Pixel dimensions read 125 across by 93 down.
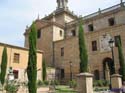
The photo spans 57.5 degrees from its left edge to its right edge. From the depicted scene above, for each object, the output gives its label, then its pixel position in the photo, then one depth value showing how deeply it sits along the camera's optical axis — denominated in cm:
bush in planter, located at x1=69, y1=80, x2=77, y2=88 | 1189
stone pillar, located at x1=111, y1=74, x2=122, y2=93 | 767
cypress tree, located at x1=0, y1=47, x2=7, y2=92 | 1255
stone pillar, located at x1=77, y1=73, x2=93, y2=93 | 523
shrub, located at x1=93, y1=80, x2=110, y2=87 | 1225
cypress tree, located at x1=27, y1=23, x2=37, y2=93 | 832
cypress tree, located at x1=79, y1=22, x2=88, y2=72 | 1209
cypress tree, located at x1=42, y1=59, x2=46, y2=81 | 1536
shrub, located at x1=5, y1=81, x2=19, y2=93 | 900
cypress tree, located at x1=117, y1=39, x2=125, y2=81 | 1220
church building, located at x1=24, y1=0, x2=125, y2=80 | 1480
